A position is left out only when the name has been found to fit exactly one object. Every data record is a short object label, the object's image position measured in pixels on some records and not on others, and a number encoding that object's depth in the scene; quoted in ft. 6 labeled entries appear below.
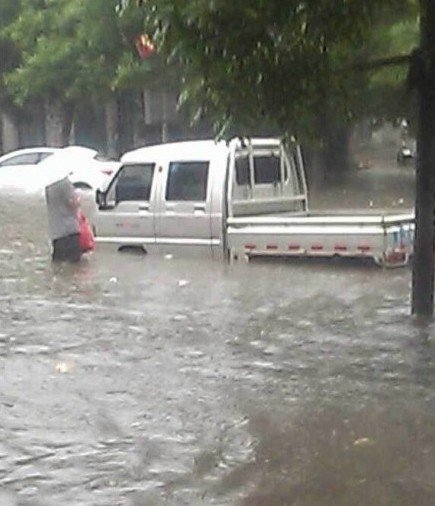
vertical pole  39.19
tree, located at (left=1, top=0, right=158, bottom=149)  122.01
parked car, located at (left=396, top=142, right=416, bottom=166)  145.69
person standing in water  60.44
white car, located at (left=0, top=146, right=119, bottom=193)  112.47
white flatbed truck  55.57
